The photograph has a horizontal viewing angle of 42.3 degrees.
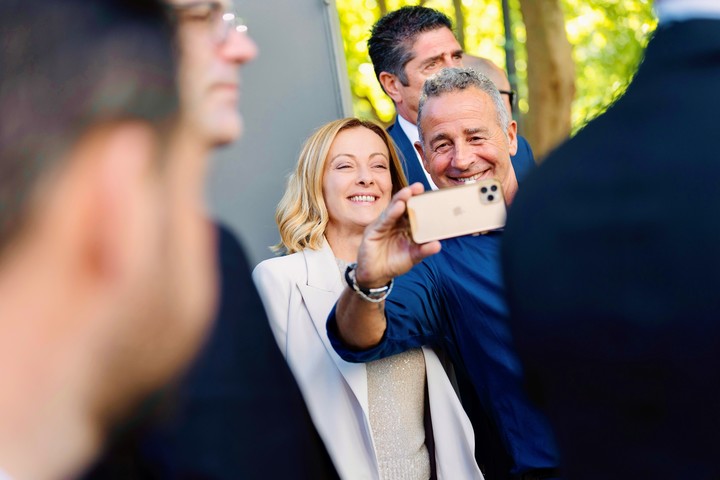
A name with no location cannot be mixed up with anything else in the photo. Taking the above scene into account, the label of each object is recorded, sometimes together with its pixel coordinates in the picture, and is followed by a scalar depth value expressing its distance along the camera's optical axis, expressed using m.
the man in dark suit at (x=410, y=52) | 4.27
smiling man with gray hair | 2.26
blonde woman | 2.69
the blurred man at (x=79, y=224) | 1.02
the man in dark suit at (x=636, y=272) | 1.27
